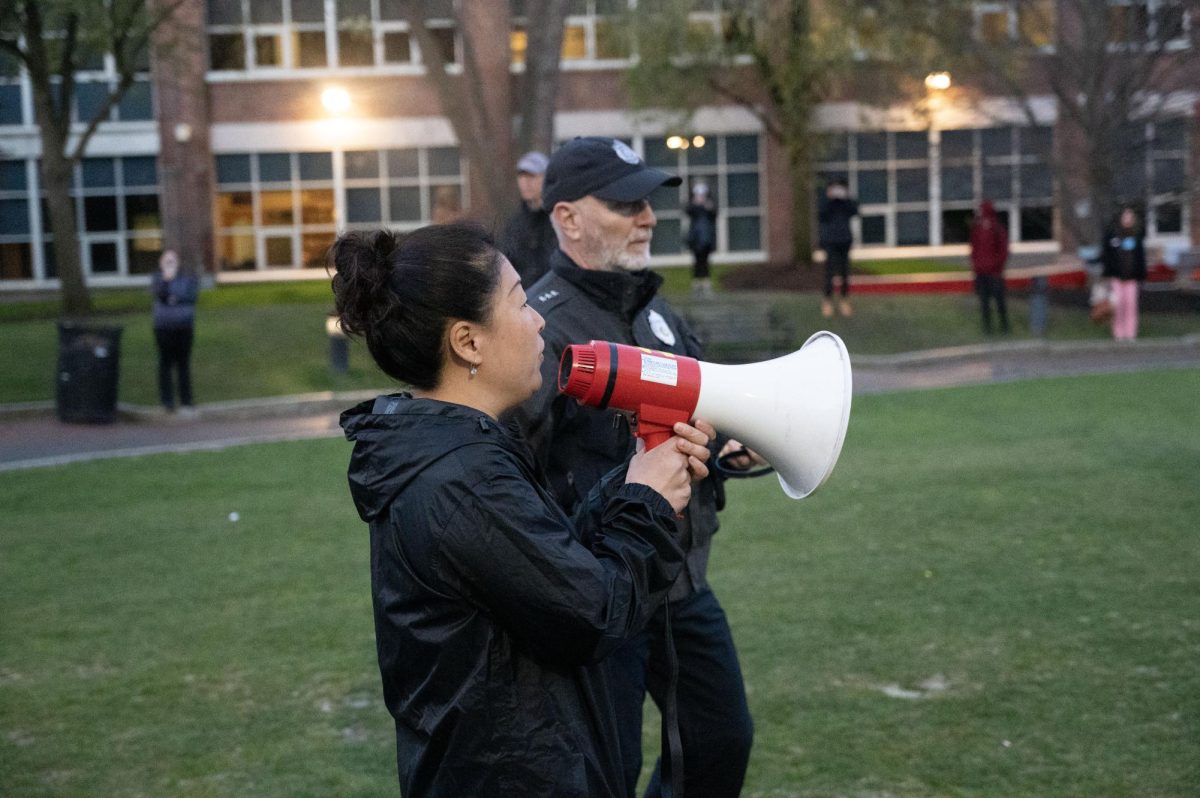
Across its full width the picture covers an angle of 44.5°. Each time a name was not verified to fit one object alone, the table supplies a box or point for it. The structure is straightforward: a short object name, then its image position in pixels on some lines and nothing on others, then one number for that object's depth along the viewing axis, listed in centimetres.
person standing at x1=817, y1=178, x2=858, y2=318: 2252
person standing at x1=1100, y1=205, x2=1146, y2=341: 2072
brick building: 3509
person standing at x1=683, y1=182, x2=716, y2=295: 2588
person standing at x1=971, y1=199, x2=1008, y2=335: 2189
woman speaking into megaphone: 236
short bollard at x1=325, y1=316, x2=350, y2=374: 1919
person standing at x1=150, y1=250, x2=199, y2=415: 1672
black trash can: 1655
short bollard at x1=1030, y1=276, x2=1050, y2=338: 2180
